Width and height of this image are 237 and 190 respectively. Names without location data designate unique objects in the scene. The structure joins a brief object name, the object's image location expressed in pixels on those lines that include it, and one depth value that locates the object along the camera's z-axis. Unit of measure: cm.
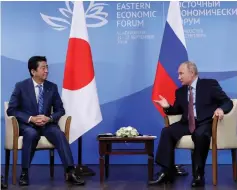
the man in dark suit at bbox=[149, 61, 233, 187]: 962
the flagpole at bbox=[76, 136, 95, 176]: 1102
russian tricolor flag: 1197
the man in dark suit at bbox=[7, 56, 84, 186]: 987
